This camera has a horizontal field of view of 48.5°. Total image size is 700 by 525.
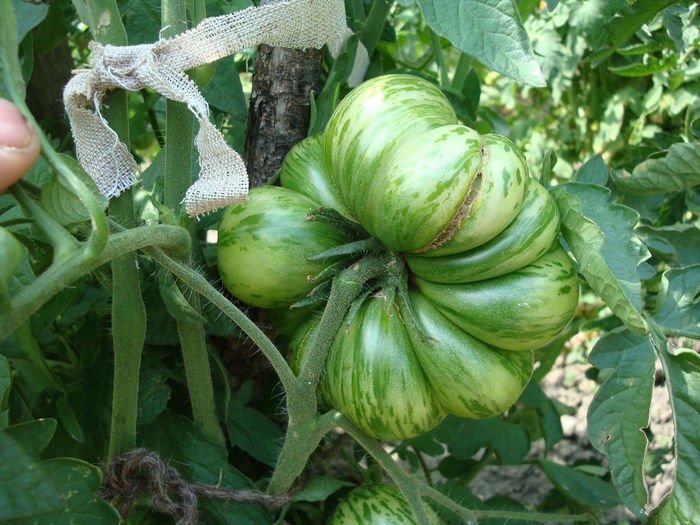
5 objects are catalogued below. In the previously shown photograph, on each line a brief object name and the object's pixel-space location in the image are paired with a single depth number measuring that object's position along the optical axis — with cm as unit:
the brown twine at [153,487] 27
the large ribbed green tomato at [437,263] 24
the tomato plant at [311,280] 24
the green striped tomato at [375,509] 29
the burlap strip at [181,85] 26
